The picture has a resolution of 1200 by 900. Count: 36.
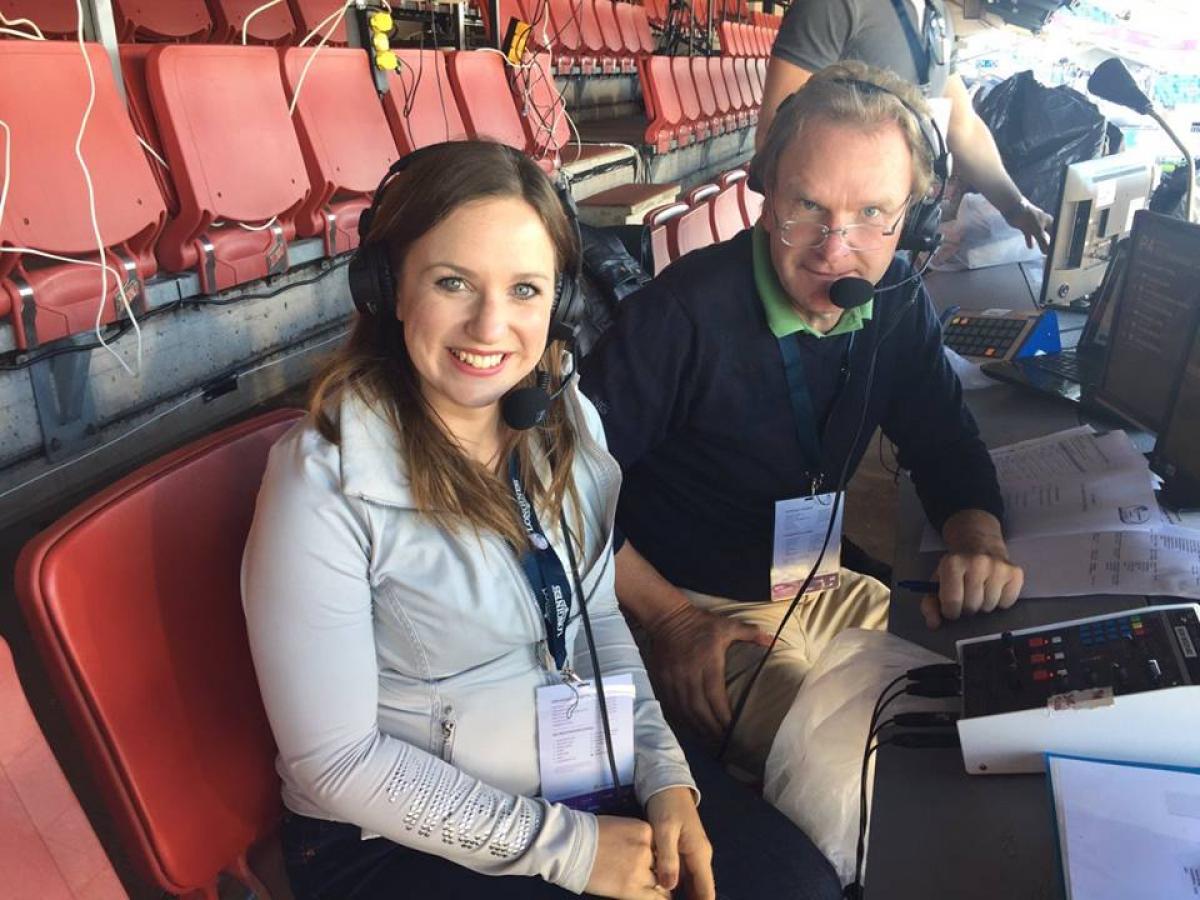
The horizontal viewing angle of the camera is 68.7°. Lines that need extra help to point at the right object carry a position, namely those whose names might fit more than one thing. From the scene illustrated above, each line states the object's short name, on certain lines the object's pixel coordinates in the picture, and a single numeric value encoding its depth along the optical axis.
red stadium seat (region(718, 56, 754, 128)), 8.77
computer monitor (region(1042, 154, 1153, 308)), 2.24
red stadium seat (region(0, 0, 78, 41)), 3.77
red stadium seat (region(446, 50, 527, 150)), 3.87
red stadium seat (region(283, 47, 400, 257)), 2.82
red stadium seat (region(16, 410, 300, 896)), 0.77
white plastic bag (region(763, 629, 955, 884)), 0.94
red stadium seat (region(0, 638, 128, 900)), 0.68
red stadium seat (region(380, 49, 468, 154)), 3.35
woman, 0.86
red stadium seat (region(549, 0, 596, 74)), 6.73
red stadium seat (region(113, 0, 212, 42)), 4.42
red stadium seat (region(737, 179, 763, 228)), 3.73
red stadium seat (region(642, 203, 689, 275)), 2.61
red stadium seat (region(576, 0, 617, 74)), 7.24
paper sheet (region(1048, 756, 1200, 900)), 0.59
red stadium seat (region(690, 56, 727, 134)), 7.60
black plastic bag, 3.42
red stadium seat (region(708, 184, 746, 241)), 3.21
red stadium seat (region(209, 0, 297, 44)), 4.93
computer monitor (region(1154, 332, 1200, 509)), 1.18
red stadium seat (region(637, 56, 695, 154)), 6.17
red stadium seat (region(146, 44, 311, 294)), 2.31
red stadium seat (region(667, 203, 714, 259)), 2.68
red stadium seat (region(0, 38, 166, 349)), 1.88
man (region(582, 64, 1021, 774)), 1.27
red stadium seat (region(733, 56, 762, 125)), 9.29
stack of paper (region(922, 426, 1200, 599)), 1.02
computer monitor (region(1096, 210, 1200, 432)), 1.32
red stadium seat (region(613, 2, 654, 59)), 8.21
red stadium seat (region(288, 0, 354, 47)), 4.97
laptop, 1.69
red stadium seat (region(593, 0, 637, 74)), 7.75
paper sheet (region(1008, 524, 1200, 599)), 0.99
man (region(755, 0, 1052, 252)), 2.16
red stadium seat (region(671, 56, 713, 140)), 7.01
